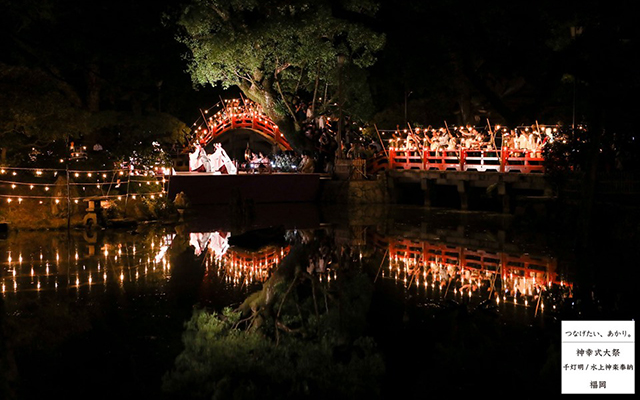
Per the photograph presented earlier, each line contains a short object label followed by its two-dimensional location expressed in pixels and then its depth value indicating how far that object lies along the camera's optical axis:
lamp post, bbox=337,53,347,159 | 26.36
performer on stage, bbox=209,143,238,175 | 26.44
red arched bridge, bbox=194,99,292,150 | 31.58
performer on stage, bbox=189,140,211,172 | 27.02
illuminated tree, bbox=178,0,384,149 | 25.16
